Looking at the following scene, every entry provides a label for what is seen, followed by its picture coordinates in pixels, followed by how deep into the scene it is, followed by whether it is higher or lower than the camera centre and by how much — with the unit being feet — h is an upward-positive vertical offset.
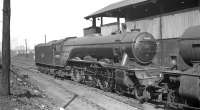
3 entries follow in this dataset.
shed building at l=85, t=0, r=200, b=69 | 56.80 +7.94
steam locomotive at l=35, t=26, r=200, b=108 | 32.09 -1.64
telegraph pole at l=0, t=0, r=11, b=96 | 36.78 +0.65
